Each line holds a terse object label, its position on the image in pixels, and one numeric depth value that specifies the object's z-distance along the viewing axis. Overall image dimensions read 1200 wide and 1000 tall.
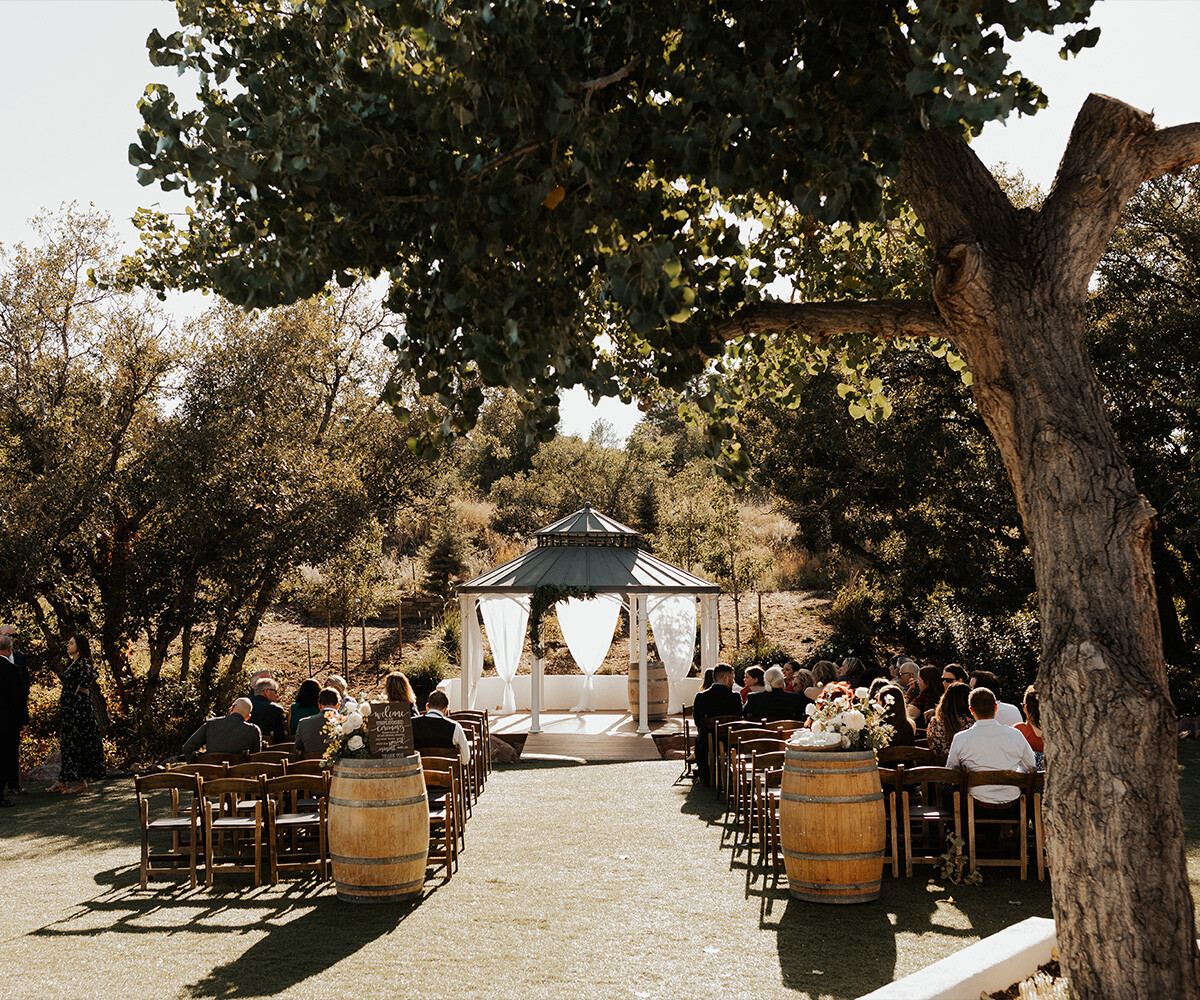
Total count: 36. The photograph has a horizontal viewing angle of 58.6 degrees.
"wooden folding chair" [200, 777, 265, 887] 7.35
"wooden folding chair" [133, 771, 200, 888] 7.46
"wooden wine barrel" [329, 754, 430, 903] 6.88
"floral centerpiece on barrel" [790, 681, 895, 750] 6.91
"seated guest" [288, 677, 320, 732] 10.12
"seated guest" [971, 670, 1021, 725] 8.92
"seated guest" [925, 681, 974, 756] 8.45
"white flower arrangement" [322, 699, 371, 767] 7.14
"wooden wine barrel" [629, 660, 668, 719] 18.88
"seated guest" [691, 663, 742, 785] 12.00
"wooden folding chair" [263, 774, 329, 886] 7.48
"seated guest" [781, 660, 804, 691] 12.98
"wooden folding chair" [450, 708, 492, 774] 12.61
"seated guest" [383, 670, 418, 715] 9.11
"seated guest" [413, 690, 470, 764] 9.65
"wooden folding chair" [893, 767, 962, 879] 7.37
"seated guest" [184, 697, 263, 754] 9.25
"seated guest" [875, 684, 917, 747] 9.02
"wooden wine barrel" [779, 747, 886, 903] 6.72
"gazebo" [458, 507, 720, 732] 17.02
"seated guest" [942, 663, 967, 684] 9.91
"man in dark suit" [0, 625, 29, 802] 11.72
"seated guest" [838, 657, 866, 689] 11.65
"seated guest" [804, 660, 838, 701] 11.56
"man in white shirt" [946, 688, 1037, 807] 7.50
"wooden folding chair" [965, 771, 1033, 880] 7.25
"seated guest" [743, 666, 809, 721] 11.23
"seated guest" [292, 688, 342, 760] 9.11
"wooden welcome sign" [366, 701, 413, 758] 7.11
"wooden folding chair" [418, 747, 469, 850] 8.61
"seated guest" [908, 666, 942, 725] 10.32
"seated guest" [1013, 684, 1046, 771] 8.05
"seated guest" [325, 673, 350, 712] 9.55
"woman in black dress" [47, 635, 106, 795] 12.46
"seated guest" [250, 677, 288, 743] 10.19
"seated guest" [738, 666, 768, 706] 12.09
